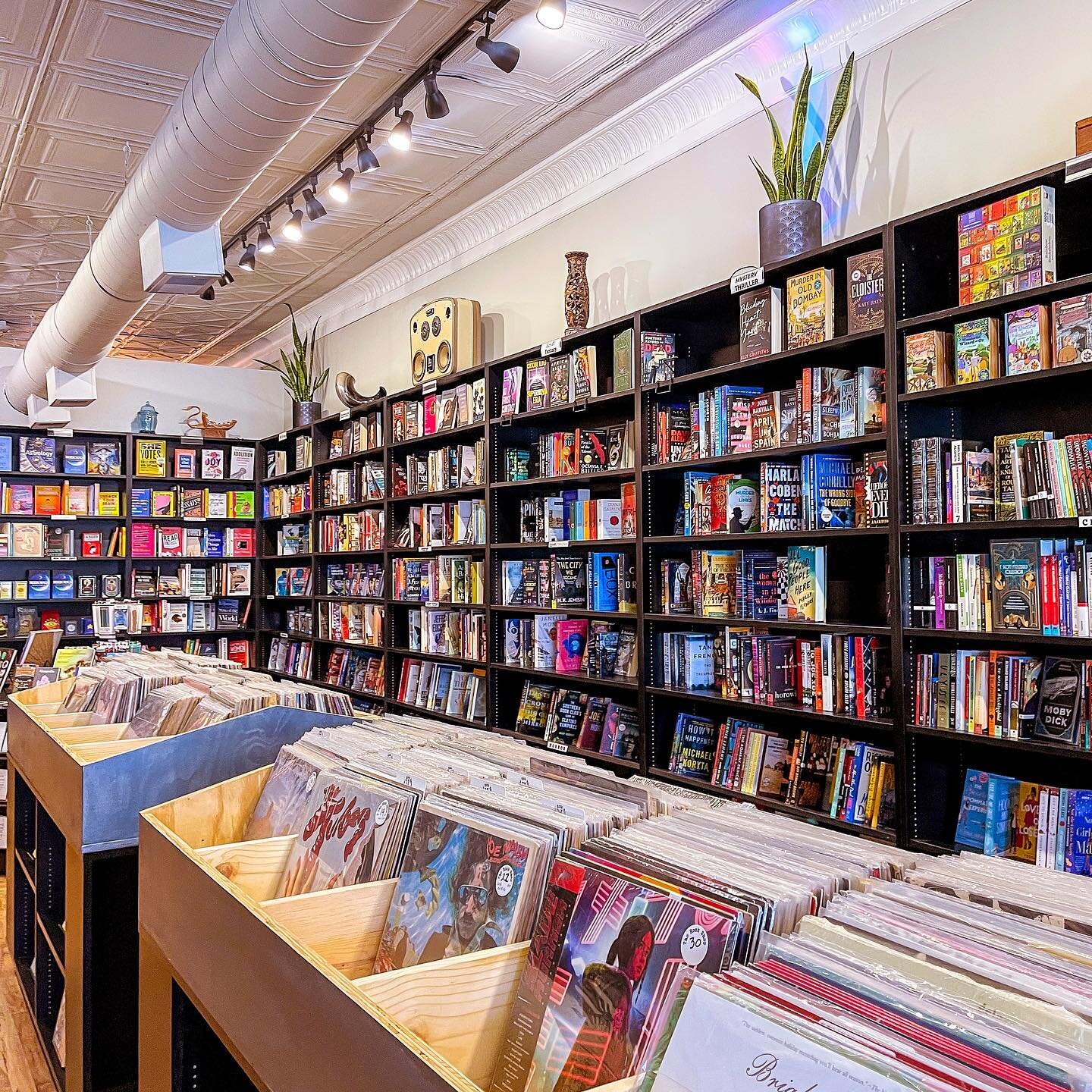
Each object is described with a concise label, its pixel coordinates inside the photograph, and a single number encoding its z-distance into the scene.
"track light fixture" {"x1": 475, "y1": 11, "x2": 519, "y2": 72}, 3.27
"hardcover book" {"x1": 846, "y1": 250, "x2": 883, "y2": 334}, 2.85
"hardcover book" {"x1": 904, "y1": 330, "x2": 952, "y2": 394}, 2.69
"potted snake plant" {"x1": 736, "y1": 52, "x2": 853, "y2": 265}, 3.13
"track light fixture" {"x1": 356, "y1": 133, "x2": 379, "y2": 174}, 4.12
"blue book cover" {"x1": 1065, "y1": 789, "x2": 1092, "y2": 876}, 2.37
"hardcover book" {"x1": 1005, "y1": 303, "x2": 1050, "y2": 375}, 2.48
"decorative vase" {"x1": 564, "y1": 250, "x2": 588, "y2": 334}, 4.18
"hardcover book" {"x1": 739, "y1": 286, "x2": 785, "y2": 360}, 3.22
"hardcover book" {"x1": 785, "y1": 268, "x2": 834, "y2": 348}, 3.05
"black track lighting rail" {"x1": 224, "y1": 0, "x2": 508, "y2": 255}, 3.44
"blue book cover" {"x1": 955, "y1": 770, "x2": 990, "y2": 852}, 2.63
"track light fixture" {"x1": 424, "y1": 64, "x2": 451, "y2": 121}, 3.62
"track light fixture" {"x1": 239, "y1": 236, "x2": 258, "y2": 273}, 5.38
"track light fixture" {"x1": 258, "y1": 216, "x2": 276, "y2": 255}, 5.23
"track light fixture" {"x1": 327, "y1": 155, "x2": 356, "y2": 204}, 4.41
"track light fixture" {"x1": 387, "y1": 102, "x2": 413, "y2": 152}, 3.97
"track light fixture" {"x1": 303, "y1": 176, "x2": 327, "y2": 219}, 4.67
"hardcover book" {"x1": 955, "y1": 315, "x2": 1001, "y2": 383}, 2.58
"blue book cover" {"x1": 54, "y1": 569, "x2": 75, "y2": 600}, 6.66
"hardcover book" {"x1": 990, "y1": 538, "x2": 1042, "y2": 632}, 2.47
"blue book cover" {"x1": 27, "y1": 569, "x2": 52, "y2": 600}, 6.57
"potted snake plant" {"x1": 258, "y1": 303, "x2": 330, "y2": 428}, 6.70
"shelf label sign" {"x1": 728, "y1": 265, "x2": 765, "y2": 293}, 3.18
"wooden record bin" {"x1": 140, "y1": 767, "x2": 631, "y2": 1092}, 1.11
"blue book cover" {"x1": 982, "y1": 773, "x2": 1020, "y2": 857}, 2.58
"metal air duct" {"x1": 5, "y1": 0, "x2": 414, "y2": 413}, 2.15
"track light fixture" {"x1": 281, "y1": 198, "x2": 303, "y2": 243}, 4.93
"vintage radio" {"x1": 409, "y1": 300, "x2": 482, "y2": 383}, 5.01
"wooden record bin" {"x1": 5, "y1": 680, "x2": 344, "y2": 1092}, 2.27
